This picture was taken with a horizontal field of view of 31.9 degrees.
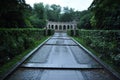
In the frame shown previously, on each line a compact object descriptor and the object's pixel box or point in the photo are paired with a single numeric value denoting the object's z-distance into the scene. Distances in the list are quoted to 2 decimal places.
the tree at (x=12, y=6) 6.34
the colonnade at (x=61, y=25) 105.38
